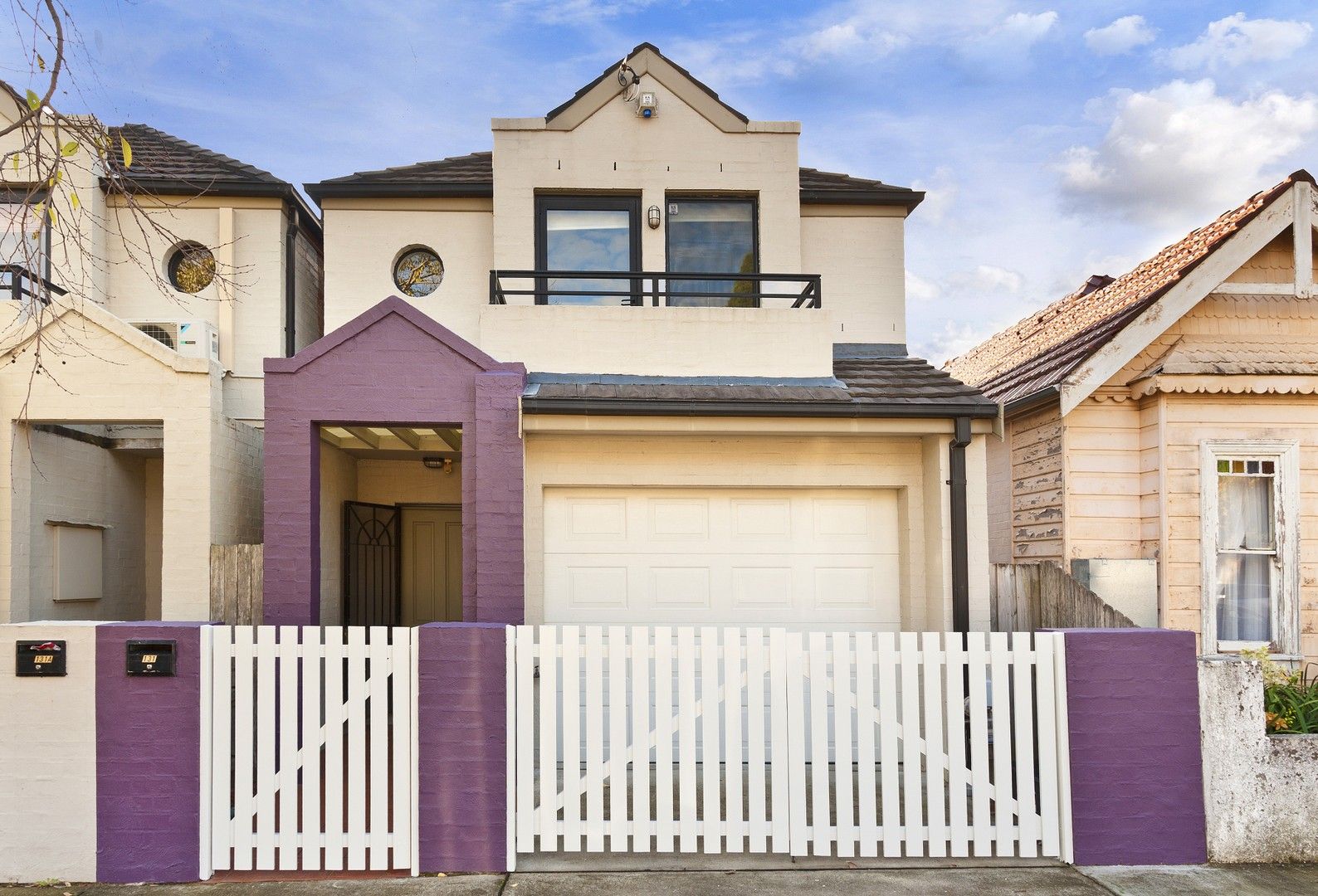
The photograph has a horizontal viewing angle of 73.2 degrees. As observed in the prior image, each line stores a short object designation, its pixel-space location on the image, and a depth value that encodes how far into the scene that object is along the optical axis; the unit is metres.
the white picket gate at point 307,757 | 5.23
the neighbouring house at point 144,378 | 8.16
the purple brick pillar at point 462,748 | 5.32
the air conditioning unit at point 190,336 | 10.07
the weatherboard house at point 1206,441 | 8.26
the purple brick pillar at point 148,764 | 5.25
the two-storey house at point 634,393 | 7.59
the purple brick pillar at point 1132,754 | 5.49
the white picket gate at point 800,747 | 5.43
